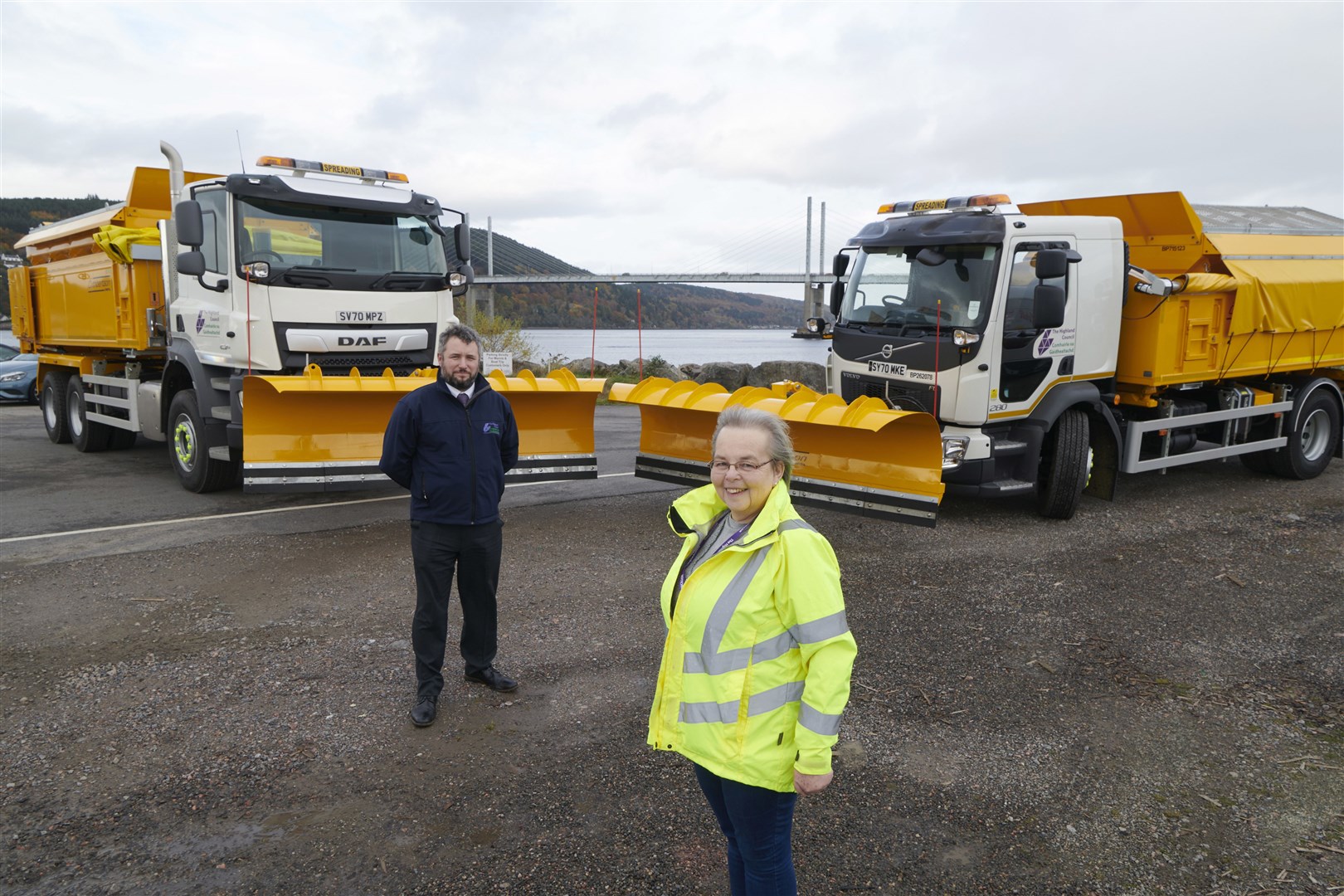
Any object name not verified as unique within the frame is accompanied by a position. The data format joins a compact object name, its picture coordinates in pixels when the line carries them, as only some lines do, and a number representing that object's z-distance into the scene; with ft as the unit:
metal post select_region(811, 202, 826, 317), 75.50
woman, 7.30
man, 13.70
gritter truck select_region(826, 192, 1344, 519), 25.11
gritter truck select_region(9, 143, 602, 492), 24.14
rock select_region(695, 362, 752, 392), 72.38
